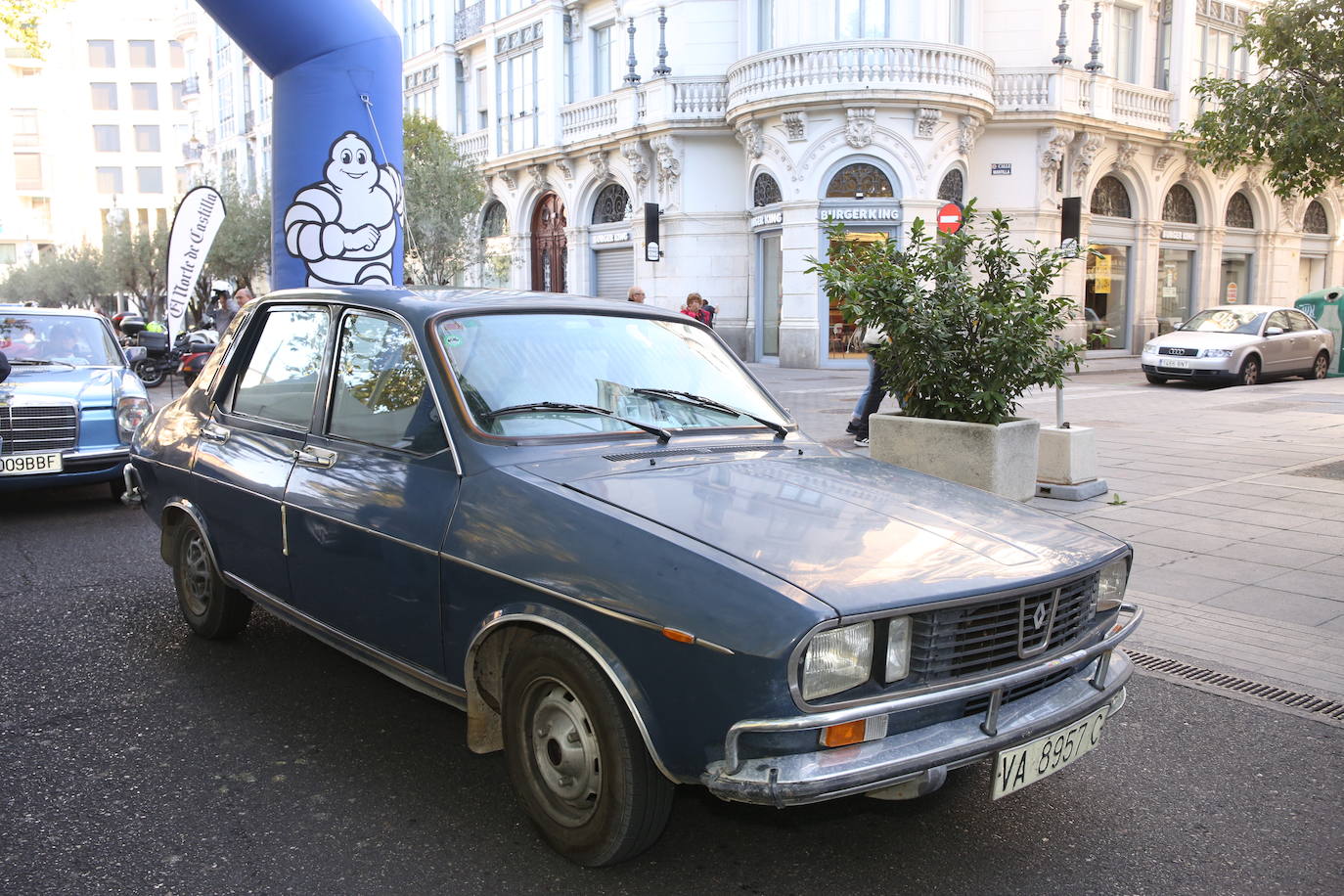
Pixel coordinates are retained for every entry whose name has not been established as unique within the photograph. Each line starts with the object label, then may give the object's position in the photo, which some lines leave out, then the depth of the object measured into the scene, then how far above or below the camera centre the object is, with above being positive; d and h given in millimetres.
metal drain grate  4289 -1585
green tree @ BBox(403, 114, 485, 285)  29516 +3434
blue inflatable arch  9188 +1696
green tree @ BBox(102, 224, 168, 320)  49250 +2858
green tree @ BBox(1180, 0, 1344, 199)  10297 +2142
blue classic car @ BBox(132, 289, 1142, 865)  2545 -688
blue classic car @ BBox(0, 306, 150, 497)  7516 -609
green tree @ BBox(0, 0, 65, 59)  17703 +5183
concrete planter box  7641 -991
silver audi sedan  18922 -606
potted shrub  7570 -160
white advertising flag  14602 +1164
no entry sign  15344 +1504
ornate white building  23438 +4255
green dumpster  21734 +47
